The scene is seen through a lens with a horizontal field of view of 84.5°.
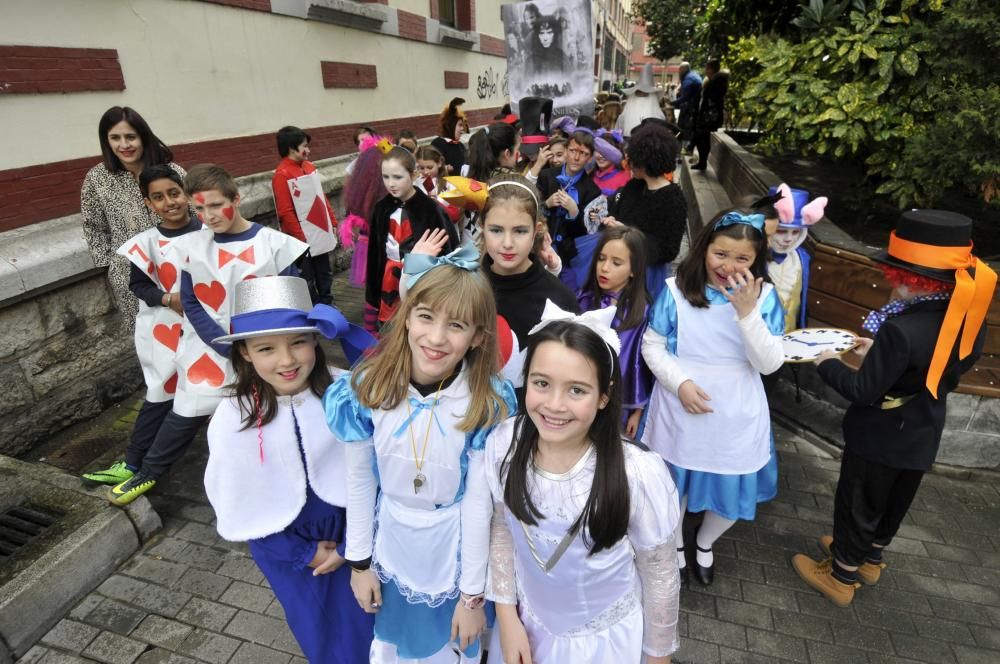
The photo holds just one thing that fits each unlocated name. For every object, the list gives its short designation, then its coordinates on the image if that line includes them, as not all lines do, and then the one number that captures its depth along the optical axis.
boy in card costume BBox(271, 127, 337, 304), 4.90
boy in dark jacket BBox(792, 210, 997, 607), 1.96
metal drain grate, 2.72
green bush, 3.53
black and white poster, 6.08
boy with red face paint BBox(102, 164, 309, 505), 2.76
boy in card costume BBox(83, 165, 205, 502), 2.90
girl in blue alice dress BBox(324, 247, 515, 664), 1.64
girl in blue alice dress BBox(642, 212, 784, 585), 2.22
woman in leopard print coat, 3.13
